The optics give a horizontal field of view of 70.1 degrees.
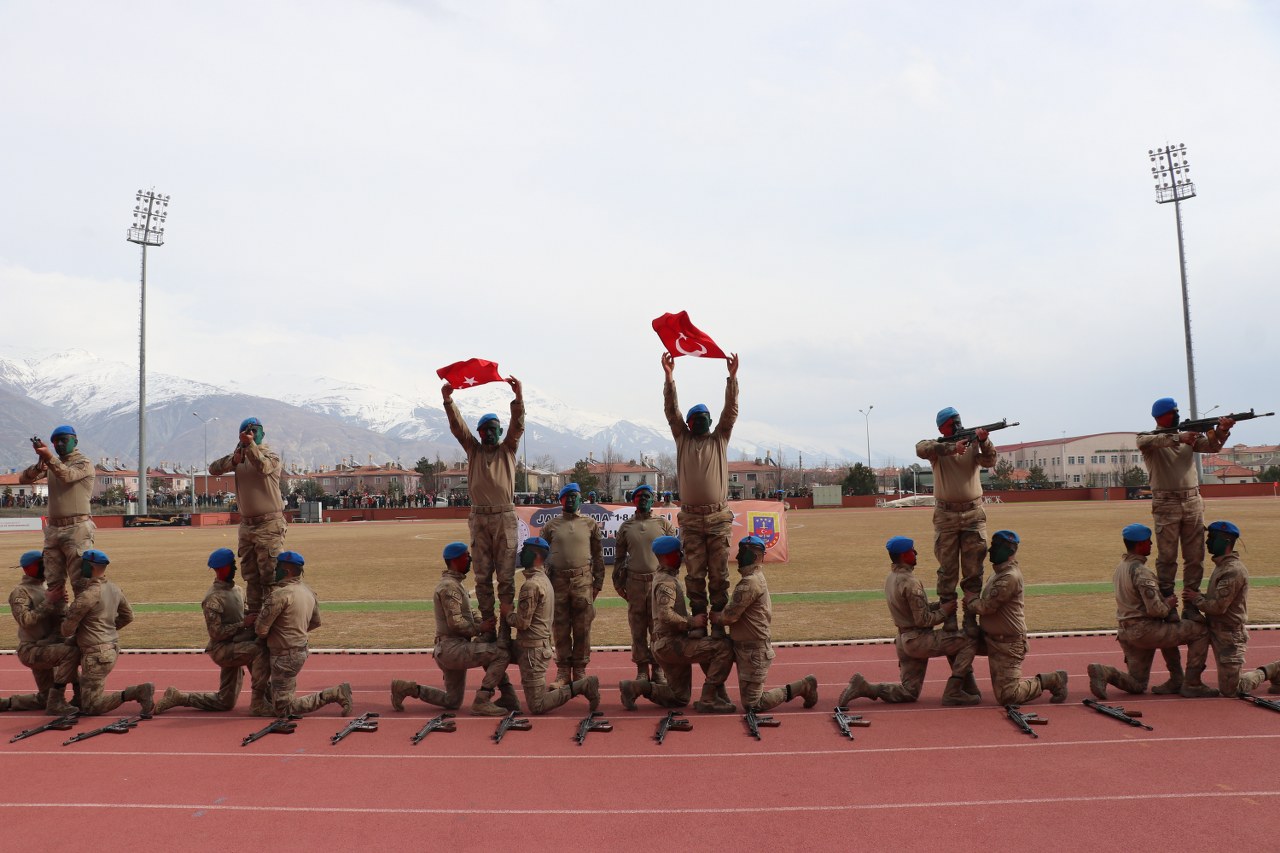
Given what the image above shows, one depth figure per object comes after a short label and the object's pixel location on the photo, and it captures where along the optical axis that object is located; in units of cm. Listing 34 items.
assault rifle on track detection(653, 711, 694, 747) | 828
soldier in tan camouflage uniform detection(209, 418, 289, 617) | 958
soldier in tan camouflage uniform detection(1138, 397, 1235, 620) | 976
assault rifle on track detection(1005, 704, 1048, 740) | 808
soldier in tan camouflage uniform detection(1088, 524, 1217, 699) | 896
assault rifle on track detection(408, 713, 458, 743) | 835
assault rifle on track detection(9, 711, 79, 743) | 875
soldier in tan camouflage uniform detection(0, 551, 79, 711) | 923
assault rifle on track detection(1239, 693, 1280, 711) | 853
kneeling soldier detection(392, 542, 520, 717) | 912
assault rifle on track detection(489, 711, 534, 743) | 848
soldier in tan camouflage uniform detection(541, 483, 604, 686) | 979
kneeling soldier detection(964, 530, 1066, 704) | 873
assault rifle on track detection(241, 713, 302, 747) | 836
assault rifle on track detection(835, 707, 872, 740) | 827
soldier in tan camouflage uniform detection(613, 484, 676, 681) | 997
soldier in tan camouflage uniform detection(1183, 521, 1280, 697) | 895
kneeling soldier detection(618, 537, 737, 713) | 890
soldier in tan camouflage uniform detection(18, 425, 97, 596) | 992
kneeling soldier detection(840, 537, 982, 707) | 895
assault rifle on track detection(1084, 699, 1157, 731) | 819
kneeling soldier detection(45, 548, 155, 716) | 920
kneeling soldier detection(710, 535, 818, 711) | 864
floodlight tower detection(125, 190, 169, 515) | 5794
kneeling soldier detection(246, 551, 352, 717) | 895
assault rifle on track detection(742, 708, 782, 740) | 832
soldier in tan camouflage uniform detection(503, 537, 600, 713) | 905
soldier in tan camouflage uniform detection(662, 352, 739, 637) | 921
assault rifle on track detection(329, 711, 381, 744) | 840
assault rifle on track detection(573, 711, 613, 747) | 820
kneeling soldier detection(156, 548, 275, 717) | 916
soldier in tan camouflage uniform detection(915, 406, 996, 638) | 933
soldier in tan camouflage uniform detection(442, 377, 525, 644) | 952
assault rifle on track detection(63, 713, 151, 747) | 849
